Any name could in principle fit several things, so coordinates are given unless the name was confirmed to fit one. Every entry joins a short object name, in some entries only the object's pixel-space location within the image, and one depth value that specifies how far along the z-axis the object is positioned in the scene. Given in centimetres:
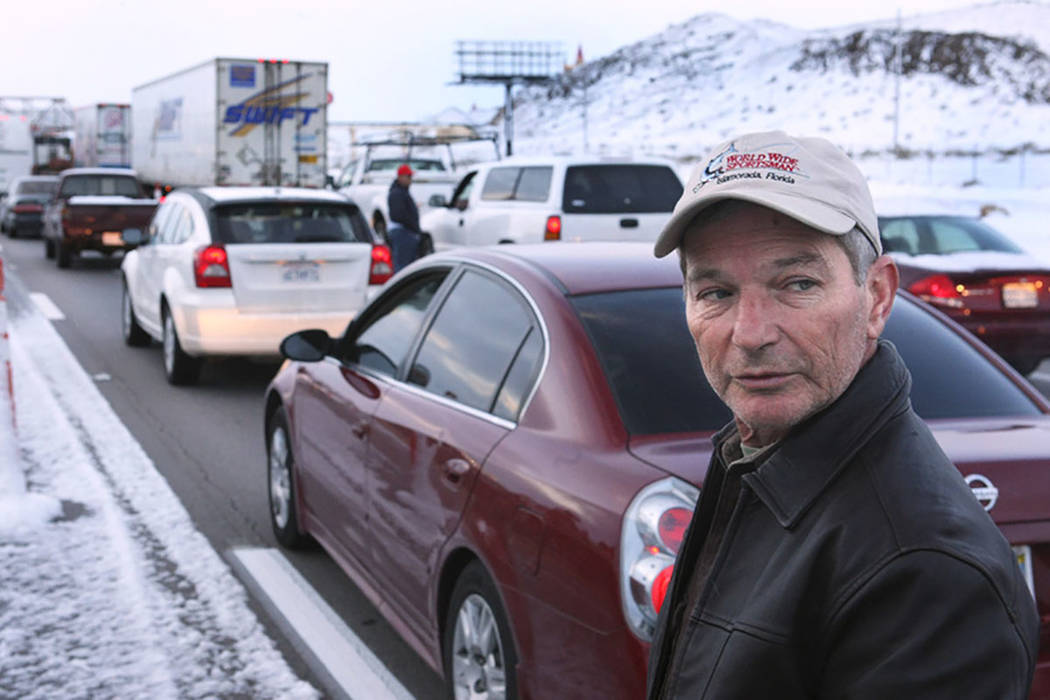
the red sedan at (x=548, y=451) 309
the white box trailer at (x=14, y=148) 4878
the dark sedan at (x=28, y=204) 3272
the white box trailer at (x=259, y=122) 2502
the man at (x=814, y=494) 127
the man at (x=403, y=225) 1717
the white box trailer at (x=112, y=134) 3872
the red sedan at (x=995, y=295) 1056
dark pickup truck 2297
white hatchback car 1048
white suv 1487
